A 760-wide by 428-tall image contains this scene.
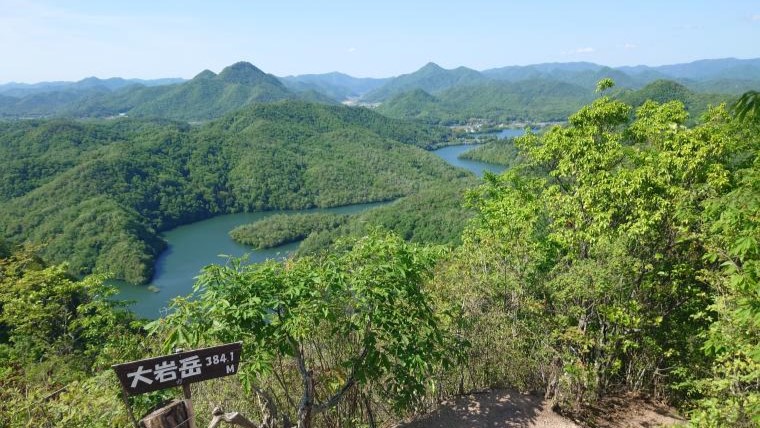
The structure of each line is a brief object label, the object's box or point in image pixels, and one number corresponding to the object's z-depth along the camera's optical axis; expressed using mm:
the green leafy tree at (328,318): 4316
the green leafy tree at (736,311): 3936
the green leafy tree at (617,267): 6355
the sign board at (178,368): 3412
